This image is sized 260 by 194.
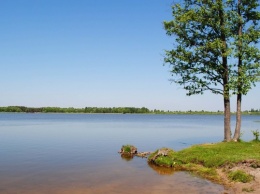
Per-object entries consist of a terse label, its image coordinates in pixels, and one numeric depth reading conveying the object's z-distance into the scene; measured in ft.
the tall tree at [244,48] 97.60
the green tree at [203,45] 99.60
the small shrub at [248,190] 56.24
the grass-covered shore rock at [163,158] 83.47
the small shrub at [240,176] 61.91
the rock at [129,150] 107.94
